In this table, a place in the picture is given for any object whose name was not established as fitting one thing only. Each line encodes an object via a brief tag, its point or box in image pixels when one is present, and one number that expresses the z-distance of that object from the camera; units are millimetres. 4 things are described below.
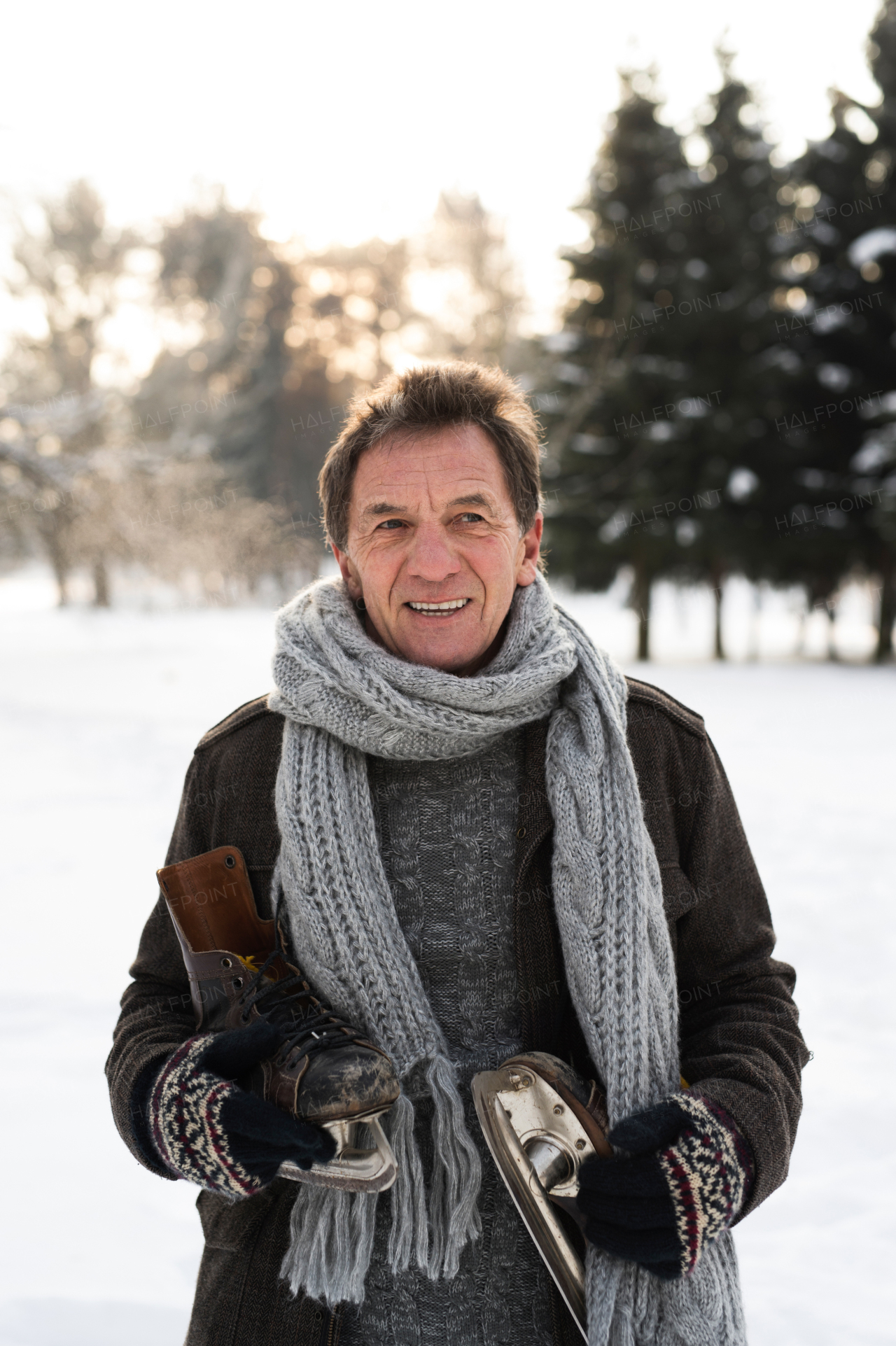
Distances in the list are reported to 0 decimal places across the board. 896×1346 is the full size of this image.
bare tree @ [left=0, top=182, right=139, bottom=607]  12414
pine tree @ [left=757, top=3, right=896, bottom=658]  14906
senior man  1486
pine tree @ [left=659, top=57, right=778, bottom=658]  14648
